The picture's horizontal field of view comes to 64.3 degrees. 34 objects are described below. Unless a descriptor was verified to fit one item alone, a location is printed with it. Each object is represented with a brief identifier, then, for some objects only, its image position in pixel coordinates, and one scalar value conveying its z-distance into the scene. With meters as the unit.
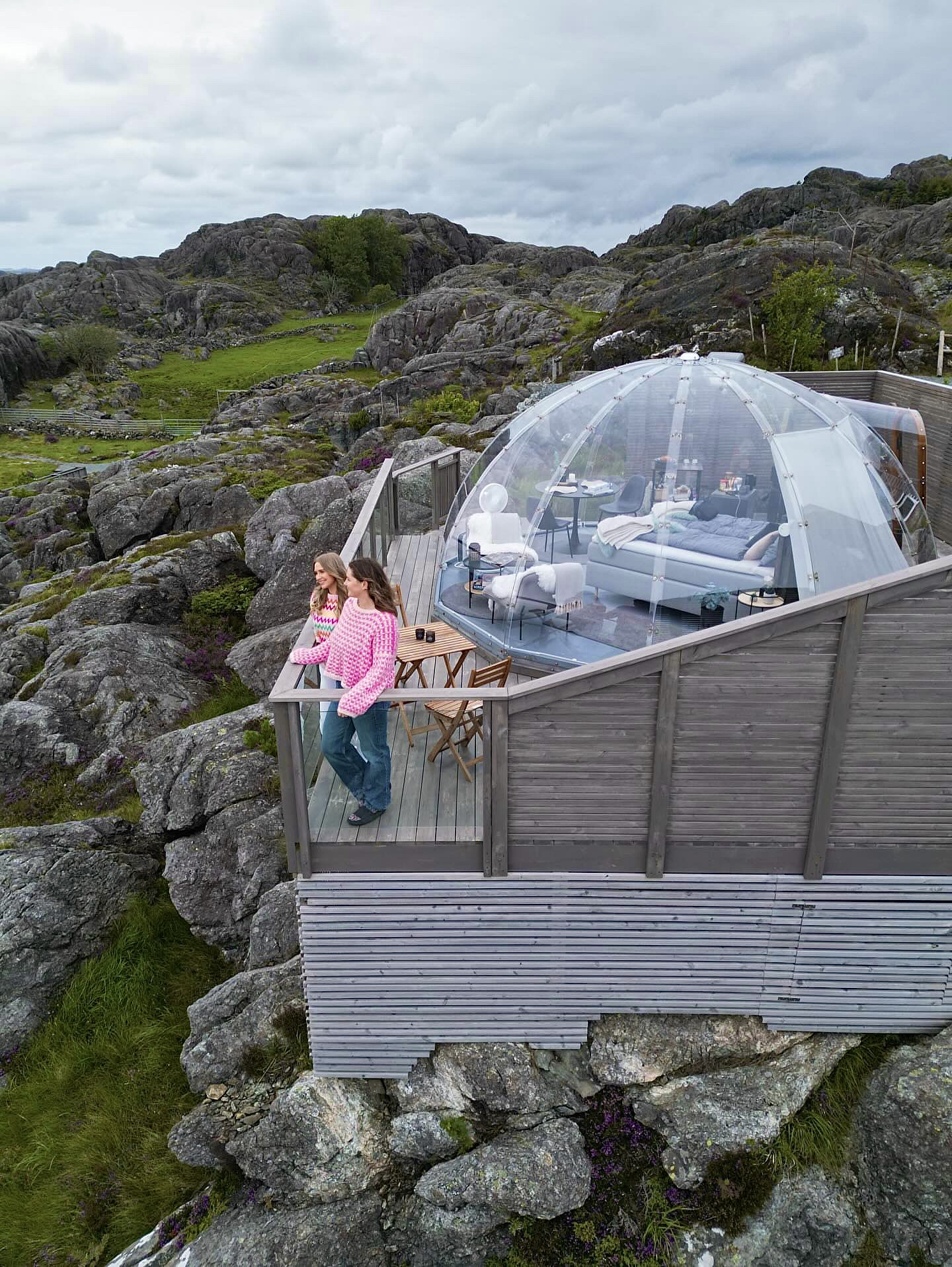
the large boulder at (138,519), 23.58
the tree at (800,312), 22.81
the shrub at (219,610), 16.31
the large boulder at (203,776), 9.97
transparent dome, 7.14
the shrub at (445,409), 29.89
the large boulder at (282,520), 17.08
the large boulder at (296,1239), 6.30
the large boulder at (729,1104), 6.18
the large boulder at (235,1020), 7.31
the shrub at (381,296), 99.00
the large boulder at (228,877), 9.38
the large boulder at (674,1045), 6.38
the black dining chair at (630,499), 7.73
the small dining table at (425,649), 6.64
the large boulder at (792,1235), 5.90
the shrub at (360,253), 106.75
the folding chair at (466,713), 6.09
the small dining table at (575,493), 7.94
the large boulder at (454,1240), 6.27
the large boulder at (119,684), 13.26
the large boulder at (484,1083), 6.40
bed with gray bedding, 7.11
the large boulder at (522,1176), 6.18
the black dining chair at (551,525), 7.93
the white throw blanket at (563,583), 7.49
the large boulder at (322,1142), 6.50
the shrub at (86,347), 76.75
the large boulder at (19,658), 15.42
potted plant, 7.07
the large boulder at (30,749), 12.76
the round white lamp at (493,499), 9.05
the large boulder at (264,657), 13.74
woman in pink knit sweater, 5.29
